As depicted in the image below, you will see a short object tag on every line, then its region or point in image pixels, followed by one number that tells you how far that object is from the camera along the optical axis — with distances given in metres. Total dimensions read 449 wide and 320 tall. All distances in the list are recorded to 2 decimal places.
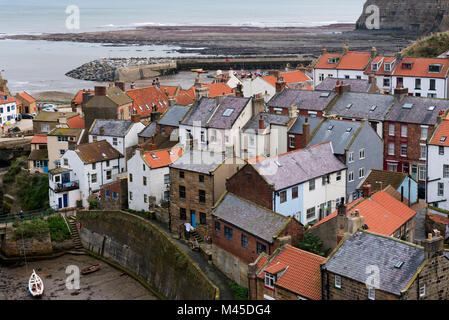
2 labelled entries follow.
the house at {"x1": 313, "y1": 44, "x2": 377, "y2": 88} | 79.44
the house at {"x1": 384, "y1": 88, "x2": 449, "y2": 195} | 52.19
